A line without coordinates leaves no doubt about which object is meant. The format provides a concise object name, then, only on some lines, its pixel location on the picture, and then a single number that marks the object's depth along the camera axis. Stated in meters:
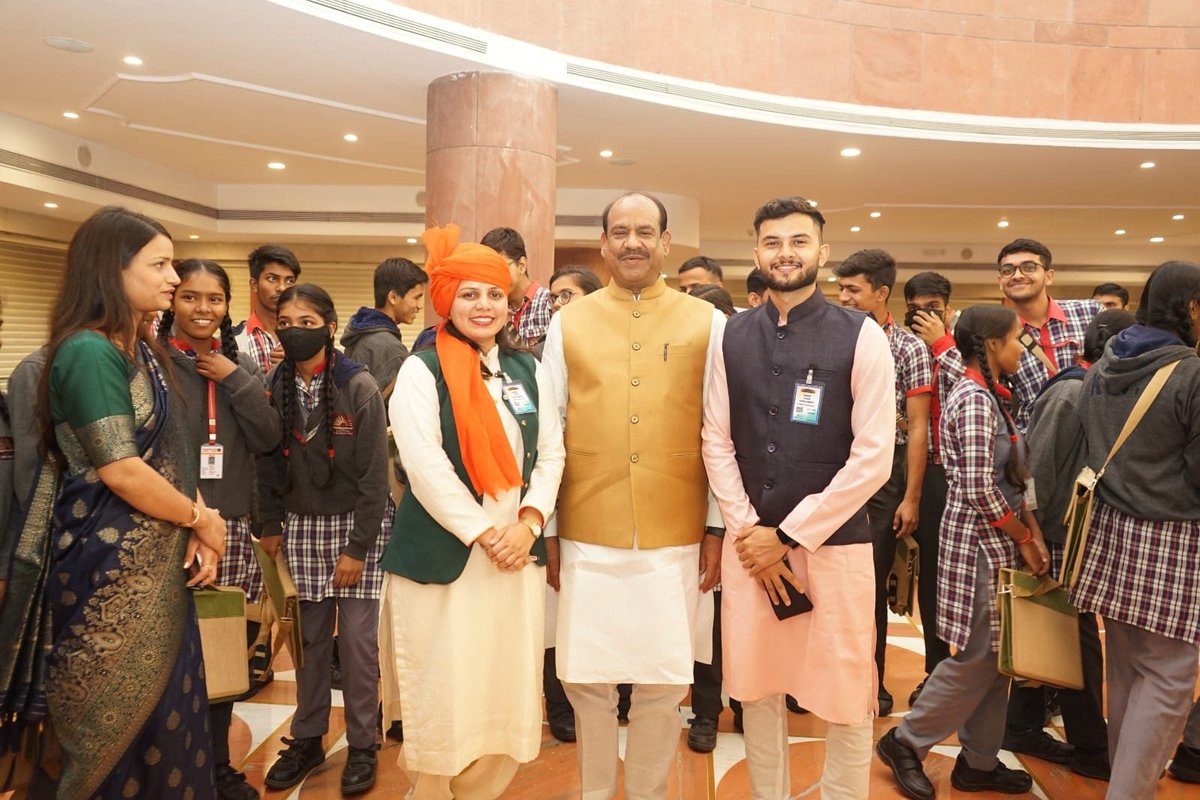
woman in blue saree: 1.82
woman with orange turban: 2.16
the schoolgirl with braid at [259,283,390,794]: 2.74
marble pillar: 5.79
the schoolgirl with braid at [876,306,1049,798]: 2.59
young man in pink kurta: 2.15
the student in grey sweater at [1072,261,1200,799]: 2.32
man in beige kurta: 2.27
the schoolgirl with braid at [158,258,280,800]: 2.59
